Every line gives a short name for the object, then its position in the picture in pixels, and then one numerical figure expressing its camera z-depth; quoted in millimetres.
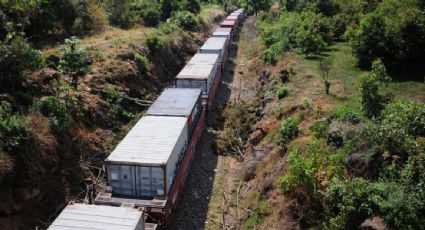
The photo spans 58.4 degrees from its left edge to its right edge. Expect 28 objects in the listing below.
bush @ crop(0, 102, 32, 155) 15375
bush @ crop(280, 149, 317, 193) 15320
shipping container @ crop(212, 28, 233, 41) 46172
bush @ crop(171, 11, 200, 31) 50875
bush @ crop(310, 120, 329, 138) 18391
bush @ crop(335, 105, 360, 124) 18453
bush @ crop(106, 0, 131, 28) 43812
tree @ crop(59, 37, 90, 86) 23344
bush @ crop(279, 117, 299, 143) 20078
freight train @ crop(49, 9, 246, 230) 13117
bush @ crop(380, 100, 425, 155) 14219
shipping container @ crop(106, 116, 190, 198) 15609
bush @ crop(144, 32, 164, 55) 34562
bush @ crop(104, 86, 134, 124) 23953
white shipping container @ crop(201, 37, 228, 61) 37041
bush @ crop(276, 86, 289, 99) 26453
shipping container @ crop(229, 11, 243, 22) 68956
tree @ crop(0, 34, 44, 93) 18578
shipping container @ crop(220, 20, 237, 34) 56078
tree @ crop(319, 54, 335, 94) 24803
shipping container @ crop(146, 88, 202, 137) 21250
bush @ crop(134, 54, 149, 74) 30656
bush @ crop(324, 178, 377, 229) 12834
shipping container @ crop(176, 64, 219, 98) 27562
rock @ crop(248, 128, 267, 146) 23464
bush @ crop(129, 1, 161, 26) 49109
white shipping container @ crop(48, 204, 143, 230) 12546
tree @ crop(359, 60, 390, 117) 18703
